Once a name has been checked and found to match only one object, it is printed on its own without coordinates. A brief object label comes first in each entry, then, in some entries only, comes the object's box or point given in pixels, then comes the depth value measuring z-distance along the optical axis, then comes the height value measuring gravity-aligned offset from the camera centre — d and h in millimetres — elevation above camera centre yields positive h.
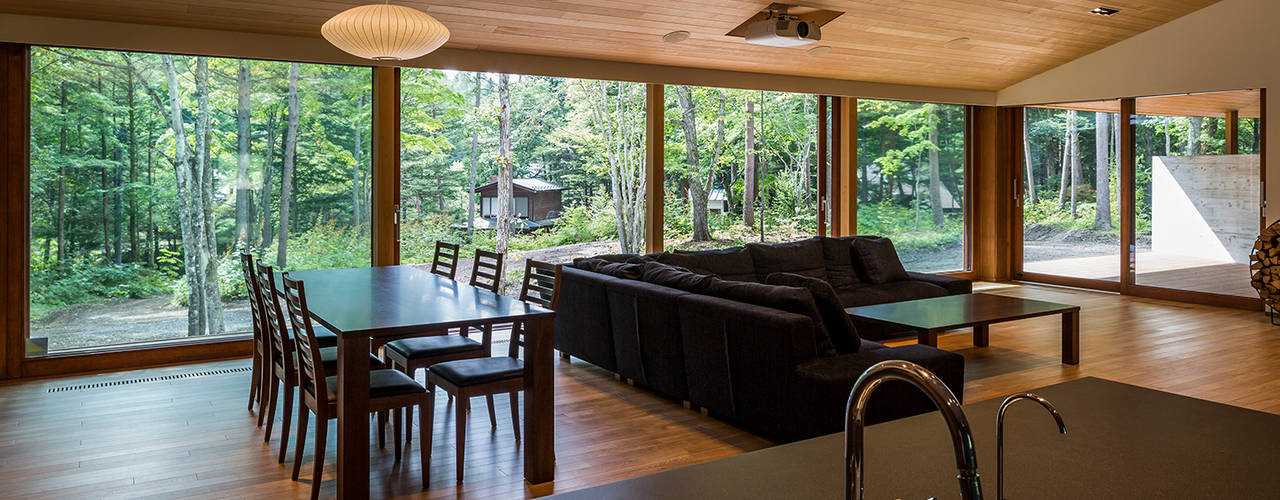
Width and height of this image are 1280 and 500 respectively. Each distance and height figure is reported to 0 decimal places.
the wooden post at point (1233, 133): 7816 +1060
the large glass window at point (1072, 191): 8906 +623
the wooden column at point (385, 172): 6270 +591
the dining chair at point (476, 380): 3361 -529
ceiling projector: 6168 +1594
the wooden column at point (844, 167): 8852 +863
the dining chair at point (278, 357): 3463 -475
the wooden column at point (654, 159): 7441 +801
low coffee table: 4930 -410
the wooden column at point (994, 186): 9836 +736
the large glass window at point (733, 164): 8852 +897
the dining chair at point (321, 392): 3121 -542
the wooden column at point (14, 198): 5137 +333
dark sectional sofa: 3652 -476
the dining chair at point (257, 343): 3957 -453
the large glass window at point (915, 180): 9188 +775
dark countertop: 1229 -339
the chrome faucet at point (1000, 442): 1093 -254
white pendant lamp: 3928 +1034
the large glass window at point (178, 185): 5355 +454
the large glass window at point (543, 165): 8172 +882
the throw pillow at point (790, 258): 6614 -73
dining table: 3014 -287
